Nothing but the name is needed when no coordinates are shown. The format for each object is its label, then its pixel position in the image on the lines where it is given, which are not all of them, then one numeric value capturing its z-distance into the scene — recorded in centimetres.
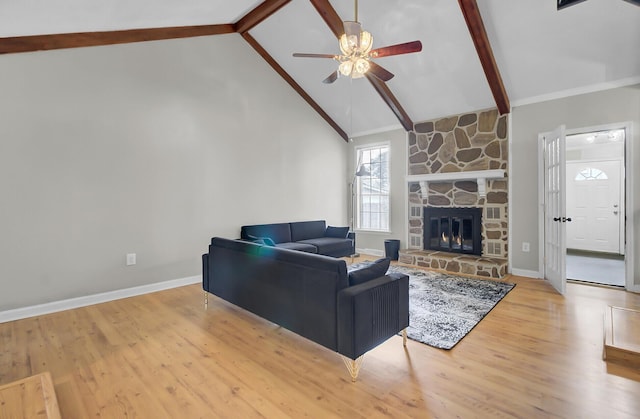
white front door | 648
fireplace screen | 531
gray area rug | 282
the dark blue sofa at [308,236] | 512
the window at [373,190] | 664
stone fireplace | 502
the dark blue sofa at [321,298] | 215
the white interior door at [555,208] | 390
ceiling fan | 304
